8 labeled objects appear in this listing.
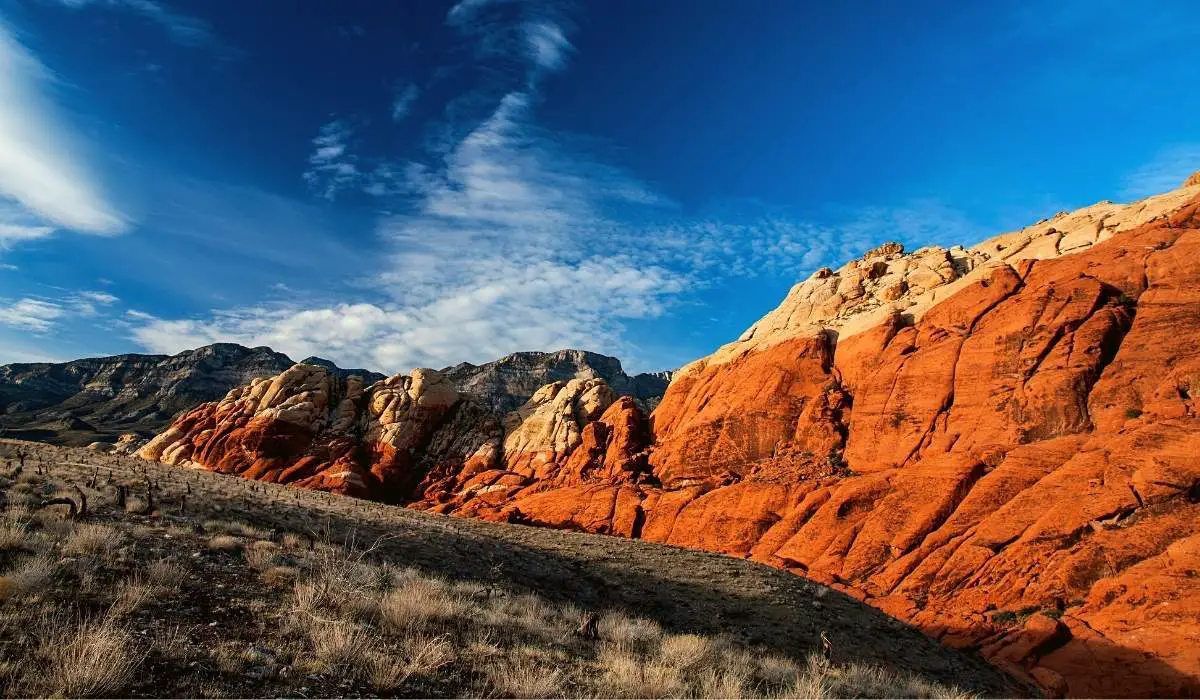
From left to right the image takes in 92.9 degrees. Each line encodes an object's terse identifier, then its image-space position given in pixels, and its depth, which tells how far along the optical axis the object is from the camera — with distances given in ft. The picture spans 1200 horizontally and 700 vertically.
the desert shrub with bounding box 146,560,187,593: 26.63
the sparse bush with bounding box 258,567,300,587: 31.30
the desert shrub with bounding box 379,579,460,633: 27.14
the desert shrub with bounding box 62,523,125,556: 29.22
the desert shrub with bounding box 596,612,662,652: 32.91
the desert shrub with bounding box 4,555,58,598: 22.17
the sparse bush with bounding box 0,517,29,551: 27.66
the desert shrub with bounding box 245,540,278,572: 33.68
